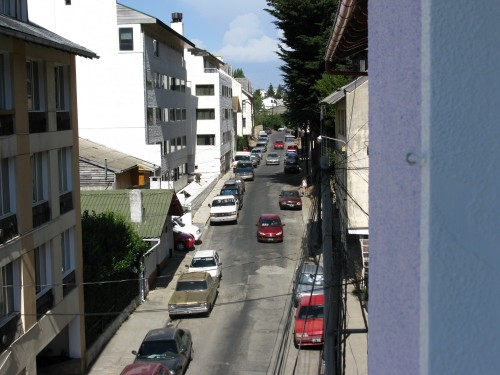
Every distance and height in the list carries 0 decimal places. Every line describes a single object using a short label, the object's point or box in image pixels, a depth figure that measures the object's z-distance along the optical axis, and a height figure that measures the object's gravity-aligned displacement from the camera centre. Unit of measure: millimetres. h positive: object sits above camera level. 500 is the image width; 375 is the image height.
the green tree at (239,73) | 182475 +13061
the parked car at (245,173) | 64062 -4990
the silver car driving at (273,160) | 79438 -4670
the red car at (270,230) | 37719 -6193
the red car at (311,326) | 21875 -6812
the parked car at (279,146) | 107000 -4100
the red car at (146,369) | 17438 -6480
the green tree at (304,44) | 46188 +5320
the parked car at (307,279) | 25094 -6249
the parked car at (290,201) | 47156 -5717
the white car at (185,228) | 38594 -6151
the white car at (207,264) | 30453 -6525
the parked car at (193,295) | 25725 -6779
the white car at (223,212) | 43375 -5857
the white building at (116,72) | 42125 +3258
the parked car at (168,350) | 19594 -6867
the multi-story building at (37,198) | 16141 -2020
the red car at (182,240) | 37781 -6686
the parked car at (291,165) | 66312 -4449
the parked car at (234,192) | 48309 -5151
